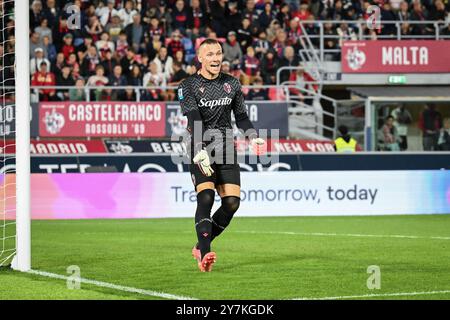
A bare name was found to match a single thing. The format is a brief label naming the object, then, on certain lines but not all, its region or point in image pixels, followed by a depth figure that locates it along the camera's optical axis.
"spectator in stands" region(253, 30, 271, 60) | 27.19
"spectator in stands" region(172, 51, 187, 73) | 25.53
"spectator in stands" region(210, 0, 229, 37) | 27.38
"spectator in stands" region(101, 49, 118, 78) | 25.45
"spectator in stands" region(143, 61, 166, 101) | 25.34
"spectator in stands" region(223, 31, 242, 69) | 26.00
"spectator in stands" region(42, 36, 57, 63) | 25.55
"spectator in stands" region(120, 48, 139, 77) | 25.52
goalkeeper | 10.63
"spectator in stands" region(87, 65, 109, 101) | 24.95
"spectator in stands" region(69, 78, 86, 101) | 24.72
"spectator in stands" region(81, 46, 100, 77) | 25.47
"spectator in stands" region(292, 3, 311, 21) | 28.52
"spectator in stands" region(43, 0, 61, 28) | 26.33
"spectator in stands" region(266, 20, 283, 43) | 27.69
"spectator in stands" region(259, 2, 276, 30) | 28.22
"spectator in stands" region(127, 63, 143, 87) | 25.27
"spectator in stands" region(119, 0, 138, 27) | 26.95
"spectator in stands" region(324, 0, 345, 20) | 28.69
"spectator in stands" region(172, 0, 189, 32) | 27.34
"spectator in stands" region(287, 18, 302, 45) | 27.67
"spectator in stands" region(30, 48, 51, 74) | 24.64
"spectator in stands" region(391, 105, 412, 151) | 25.88
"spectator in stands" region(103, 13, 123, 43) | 26.56
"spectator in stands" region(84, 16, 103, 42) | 26.38
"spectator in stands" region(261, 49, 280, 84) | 26.52
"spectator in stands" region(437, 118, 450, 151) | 25.31
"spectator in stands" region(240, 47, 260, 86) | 26.33
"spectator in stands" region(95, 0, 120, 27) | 26.80
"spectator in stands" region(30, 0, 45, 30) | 26.27
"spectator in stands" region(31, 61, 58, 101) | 24.57
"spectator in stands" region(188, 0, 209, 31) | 27.30
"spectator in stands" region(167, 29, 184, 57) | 26.23
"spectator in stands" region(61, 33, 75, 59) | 25.80
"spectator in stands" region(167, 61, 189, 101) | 25.17
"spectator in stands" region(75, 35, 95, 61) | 25.69
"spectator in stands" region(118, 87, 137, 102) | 24.81
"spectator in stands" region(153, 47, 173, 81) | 25.69
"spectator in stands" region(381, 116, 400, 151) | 25.47
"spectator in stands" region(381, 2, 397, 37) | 28.25
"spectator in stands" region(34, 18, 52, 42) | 25.86
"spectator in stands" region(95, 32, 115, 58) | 25.80
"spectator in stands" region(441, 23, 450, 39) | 28.62
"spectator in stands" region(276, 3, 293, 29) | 28.42
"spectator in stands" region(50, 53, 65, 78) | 25.12
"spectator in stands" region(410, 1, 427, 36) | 28.53
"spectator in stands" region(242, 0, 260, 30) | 28.06
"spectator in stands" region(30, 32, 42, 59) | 25.48
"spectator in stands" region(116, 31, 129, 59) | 26.05
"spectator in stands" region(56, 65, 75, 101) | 24.84
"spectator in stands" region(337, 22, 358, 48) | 27.67
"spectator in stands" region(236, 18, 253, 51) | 27.50
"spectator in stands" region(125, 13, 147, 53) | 26.55
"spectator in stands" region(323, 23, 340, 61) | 27.78
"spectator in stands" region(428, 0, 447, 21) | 28.91
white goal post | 10.98
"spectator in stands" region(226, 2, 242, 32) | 27.58
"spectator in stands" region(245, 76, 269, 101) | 25.50
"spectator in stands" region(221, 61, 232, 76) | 24.25
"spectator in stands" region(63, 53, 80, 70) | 25.31
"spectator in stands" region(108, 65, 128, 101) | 25.03
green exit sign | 27.53
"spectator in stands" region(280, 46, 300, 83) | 26.62
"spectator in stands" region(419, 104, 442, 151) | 25.77
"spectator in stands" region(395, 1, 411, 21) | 28.56
